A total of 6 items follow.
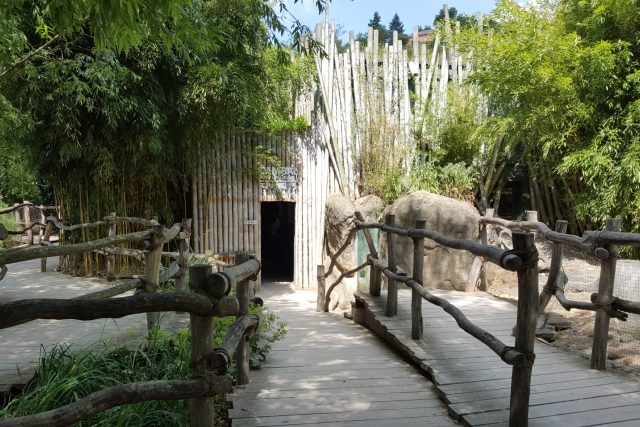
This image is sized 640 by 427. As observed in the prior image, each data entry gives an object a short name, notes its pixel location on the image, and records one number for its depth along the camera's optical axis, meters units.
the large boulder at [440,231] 6.48
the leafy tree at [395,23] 40.55
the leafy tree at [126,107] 5.49
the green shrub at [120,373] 2.20
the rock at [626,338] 3.56
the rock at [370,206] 8.27
